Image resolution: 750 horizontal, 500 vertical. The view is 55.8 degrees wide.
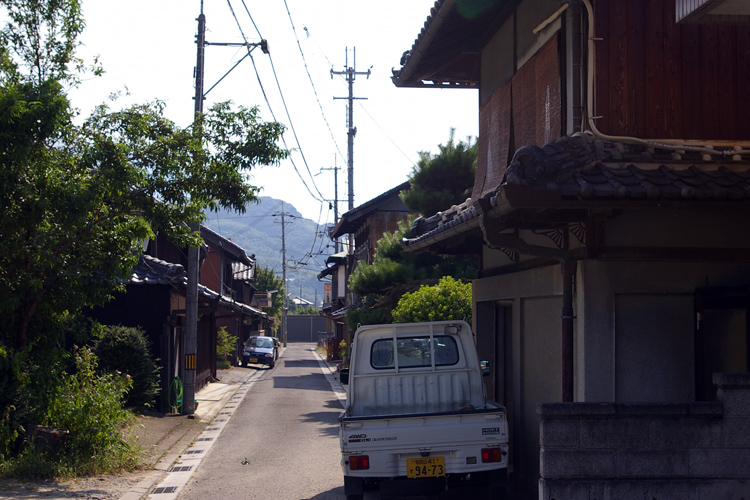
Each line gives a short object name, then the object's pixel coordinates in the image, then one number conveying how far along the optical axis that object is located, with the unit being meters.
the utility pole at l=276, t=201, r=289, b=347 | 69.88
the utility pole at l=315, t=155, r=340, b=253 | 46.50
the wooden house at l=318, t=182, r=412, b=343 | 34.72
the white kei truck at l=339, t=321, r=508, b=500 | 7.39
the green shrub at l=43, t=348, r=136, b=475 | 9.68
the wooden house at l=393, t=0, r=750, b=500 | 5.12
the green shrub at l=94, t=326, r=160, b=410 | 15.41
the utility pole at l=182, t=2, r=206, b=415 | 17.00
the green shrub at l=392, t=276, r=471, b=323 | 15.59
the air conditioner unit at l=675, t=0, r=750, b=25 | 5.27
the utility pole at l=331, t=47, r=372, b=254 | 35.50
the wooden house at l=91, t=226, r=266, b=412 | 17.20
